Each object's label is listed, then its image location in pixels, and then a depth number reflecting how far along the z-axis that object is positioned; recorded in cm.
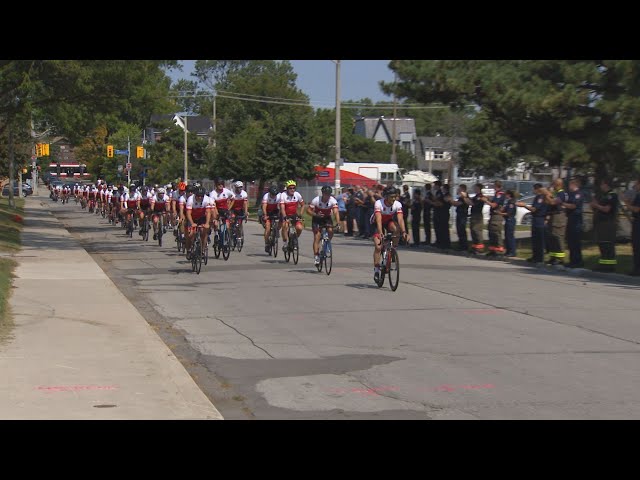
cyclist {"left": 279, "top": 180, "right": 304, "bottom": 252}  2317
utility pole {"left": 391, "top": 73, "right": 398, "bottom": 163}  7694
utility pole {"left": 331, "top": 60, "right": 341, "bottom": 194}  4471
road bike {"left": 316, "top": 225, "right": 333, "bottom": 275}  2028
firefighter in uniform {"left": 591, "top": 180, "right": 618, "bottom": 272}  2180
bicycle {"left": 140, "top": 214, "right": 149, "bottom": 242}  3256
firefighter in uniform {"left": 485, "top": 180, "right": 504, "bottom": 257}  2642
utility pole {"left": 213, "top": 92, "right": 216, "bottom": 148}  9286
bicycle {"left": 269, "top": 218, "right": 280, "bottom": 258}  2436
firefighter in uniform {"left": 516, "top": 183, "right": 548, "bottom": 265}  2403
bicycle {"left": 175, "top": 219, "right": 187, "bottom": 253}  2669
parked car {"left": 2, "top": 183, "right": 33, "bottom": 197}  8747
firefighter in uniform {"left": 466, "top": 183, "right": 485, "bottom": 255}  2766
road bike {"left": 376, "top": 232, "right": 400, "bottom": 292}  1734
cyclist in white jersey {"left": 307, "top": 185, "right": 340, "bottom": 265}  2030
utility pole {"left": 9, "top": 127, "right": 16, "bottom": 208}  5591
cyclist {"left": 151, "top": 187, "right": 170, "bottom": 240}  3002
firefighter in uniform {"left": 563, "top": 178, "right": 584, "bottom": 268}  2272
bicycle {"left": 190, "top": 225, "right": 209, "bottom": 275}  2084
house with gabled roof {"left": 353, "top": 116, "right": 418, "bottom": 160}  11744
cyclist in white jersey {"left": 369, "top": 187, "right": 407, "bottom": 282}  1770
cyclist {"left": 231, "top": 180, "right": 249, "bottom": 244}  2550
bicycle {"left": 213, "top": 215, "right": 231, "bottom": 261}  2415
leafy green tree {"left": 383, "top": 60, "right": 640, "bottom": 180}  2694
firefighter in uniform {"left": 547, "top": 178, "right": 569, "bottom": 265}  2328
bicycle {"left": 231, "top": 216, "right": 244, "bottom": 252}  2620
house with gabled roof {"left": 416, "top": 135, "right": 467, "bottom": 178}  9618
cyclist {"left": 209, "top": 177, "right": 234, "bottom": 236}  2447
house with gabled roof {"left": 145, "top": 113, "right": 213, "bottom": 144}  12689
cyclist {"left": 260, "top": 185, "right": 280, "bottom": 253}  2395
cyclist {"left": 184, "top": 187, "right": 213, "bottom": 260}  2144
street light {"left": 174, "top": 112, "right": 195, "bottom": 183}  7650
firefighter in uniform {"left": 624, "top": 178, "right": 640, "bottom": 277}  2030
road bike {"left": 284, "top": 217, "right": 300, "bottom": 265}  2283
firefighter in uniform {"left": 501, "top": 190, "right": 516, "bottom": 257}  2562
